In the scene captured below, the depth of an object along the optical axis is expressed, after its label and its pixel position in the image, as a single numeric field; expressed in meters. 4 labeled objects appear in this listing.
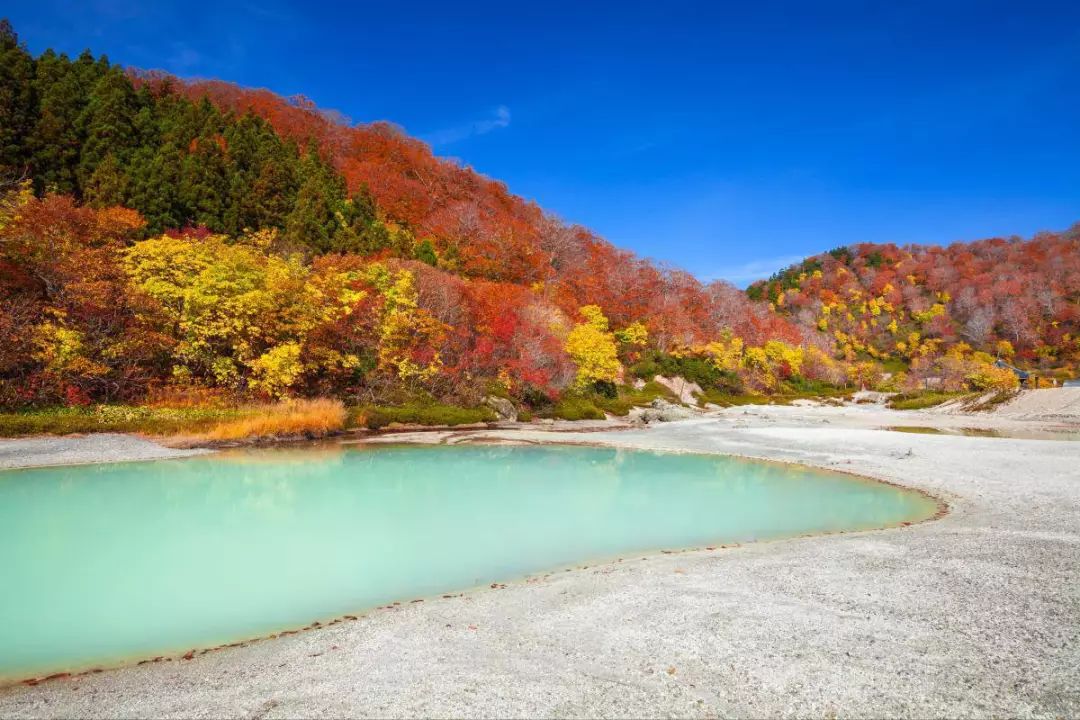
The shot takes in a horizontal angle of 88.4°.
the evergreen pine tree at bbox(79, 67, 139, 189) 40.12
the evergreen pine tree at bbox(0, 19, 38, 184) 36.94
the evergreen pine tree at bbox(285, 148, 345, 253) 44.00
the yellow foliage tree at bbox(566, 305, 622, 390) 39.16
